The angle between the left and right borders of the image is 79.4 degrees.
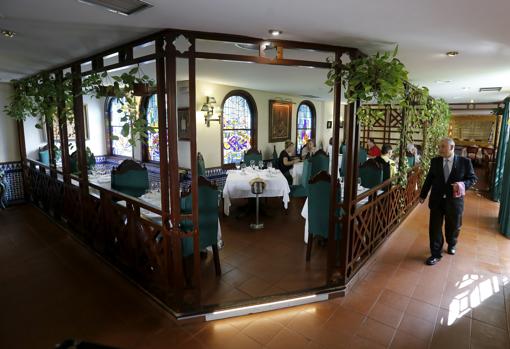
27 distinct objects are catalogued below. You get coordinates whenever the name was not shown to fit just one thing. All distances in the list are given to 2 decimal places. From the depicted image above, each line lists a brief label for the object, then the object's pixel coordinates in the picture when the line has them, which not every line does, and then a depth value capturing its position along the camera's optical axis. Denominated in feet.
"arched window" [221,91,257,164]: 20.18
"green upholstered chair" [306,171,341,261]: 10.61
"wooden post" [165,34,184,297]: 7.27
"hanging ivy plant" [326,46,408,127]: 7.97
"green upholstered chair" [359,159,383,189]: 13.87
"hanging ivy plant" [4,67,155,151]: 8.41
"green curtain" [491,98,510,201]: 20.66
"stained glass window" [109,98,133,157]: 22.49
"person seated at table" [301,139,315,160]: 23.49
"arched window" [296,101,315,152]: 27.73
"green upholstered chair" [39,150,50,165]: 19.31
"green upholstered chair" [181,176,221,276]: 9.53
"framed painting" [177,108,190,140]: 17.79
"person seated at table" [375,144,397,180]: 13.99
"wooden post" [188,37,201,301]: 7.28
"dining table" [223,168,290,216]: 15.34
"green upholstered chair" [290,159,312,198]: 17.63
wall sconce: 17.74
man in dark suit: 11.22
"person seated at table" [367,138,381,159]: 23.27
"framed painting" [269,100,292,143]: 23.17
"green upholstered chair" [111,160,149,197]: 13.51
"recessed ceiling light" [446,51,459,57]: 9.43
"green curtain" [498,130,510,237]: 14.59
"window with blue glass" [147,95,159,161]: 21.07
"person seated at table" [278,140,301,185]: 19.81
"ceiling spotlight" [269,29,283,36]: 7.31
